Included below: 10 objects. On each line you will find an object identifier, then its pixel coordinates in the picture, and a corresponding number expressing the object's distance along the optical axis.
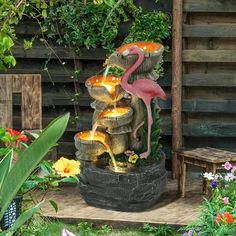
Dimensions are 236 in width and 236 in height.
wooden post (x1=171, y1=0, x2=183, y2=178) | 6.47
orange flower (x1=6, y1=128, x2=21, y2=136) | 3.56
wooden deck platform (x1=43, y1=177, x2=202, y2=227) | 5.38
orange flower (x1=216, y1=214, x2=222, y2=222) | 3.62
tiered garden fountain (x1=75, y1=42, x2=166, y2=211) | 5.50
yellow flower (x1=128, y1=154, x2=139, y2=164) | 5.67
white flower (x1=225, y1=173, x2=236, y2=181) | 4.29
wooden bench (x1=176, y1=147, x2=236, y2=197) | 5.68
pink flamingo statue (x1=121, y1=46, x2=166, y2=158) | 5.50
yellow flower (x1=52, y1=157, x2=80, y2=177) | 3.03
